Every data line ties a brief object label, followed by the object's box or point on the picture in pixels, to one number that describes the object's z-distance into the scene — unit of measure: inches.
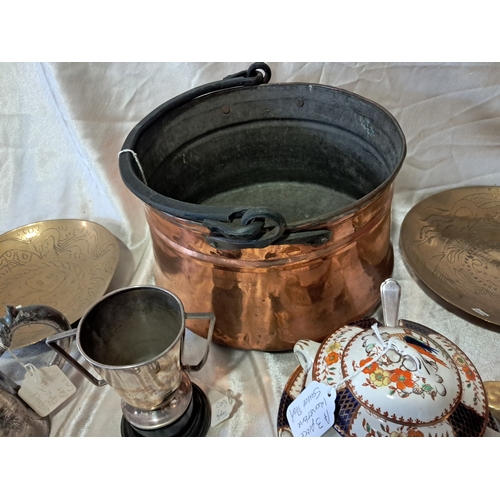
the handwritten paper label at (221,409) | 31.9
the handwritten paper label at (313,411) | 24.0
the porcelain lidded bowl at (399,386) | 22.6
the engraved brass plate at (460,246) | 37.1
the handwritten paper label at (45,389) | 31.6
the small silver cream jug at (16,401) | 29.3
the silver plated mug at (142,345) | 26.2
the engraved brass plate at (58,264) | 42.1
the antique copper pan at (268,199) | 28.1
